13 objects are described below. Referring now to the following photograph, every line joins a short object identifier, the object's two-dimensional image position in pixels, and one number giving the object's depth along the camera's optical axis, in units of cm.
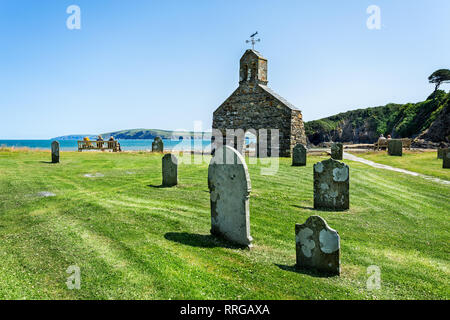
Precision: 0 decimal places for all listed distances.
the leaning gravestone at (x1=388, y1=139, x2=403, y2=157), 2453
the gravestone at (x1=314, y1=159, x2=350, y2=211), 866
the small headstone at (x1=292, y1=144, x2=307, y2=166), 1772
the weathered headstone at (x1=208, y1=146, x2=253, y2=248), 573
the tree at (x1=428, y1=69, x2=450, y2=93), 5650
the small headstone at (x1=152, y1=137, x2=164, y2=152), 2745
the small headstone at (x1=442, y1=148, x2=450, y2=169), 1706
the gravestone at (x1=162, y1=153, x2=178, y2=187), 1133
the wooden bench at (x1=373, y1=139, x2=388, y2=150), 2966
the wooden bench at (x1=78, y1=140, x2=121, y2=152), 2838
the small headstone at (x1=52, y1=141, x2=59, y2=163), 1681
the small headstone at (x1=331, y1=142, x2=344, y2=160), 2022
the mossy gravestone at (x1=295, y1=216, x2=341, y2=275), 473
